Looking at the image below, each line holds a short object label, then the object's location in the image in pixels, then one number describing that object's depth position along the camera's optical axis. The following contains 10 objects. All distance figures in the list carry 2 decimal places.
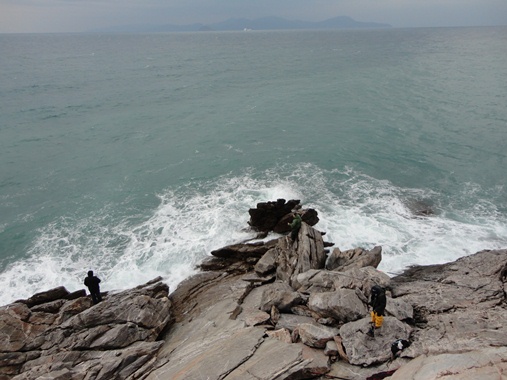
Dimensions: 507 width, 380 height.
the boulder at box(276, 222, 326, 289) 20.39
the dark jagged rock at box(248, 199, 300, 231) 27.08
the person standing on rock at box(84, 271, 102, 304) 18.84
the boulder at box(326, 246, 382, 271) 20.67
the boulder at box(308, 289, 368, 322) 14.75
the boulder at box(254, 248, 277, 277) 21.42
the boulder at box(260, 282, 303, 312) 16.31
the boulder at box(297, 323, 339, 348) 13.40
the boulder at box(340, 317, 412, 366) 12.56
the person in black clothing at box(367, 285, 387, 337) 13.29
